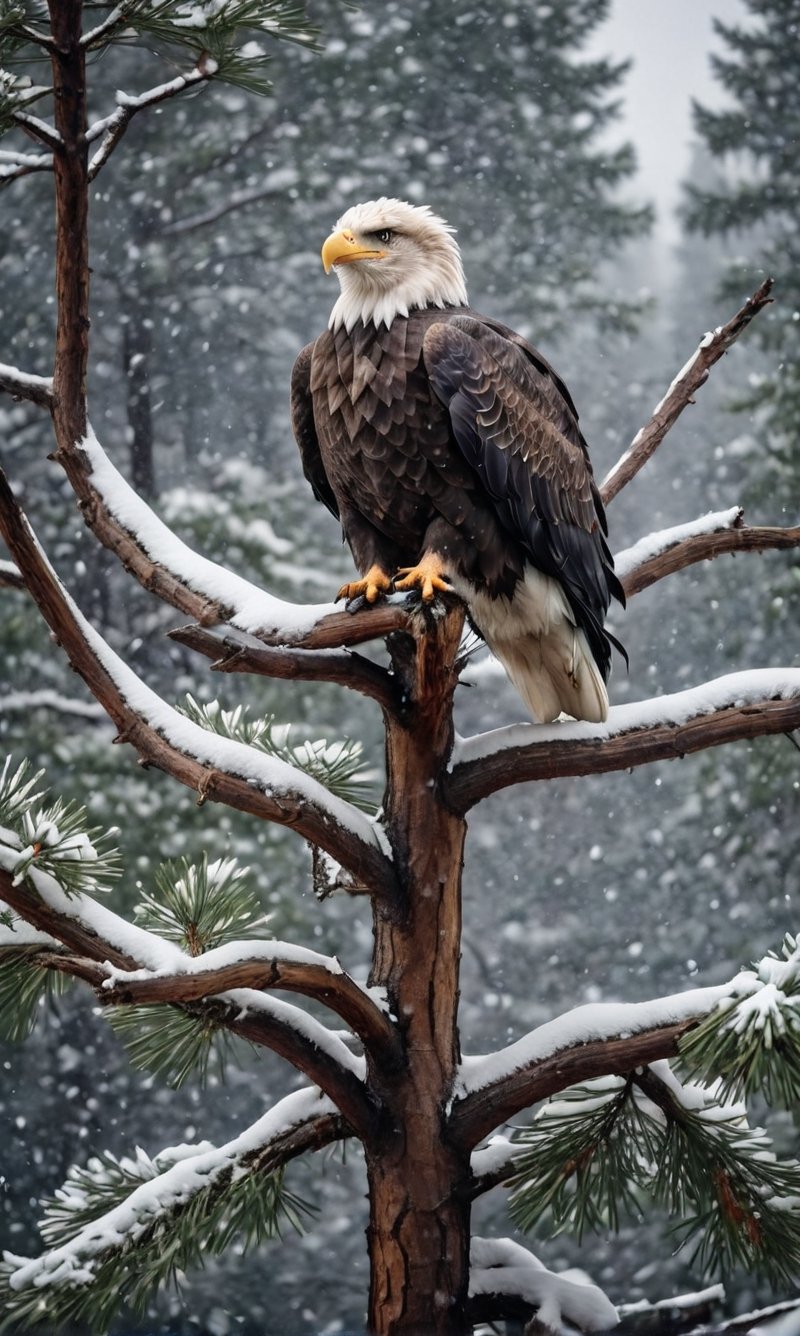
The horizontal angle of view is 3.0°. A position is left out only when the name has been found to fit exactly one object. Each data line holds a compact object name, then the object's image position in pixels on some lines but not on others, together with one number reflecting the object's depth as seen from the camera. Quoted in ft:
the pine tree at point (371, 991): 58.66
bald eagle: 59.56
